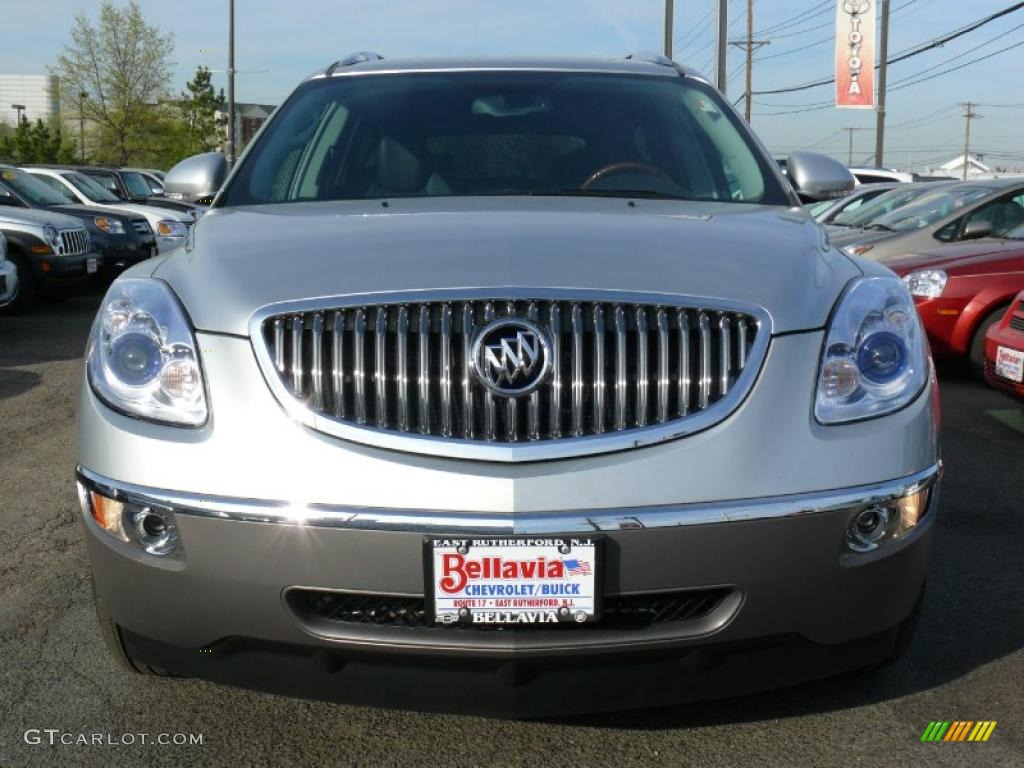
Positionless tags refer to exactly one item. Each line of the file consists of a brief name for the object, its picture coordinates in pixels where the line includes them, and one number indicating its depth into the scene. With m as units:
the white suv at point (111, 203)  15.02
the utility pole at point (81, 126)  42.22
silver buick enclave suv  2.31
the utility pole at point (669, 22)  22.27
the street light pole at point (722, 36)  19.61
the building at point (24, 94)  119.44
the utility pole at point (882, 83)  32.81
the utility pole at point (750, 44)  51.13
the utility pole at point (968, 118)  91.56
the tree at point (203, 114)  46.81
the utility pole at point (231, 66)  34.56
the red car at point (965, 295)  8.18
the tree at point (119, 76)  42.16
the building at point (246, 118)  44.53
